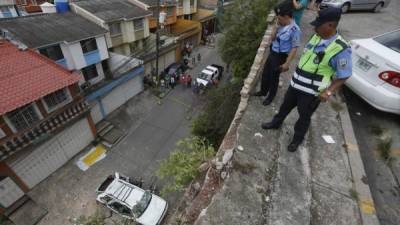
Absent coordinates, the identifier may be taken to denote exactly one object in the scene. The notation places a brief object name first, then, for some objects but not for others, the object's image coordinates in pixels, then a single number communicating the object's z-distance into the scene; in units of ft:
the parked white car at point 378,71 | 12.64
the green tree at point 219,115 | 18.93
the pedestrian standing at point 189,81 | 52.39
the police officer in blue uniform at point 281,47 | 10.92
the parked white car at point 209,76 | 49.32
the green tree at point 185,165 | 10.45
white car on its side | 24.38
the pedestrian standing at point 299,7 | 17.42
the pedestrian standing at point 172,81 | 51.66
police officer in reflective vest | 7.80
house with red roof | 22.11
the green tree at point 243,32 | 26.61
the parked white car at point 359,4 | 37.68
